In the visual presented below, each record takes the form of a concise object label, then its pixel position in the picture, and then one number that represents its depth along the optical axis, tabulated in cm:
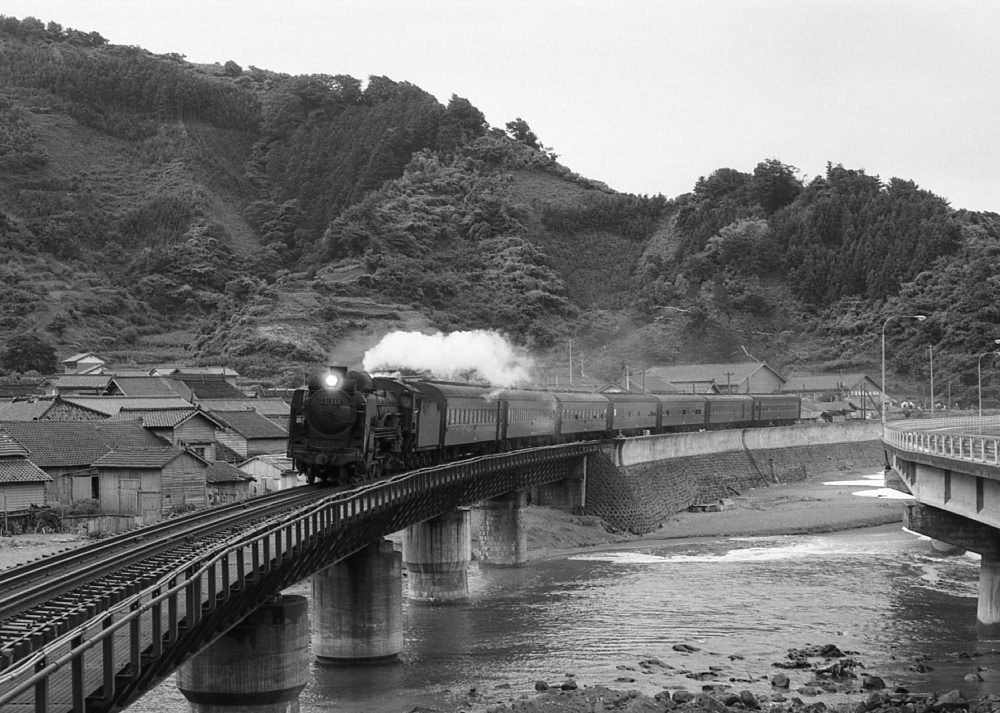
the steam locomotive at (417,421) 3584
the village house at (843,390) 12151
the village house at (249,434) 6700
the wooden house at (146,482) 5306
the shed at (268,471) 5972
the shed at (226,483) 5691
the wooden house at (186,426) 6097
